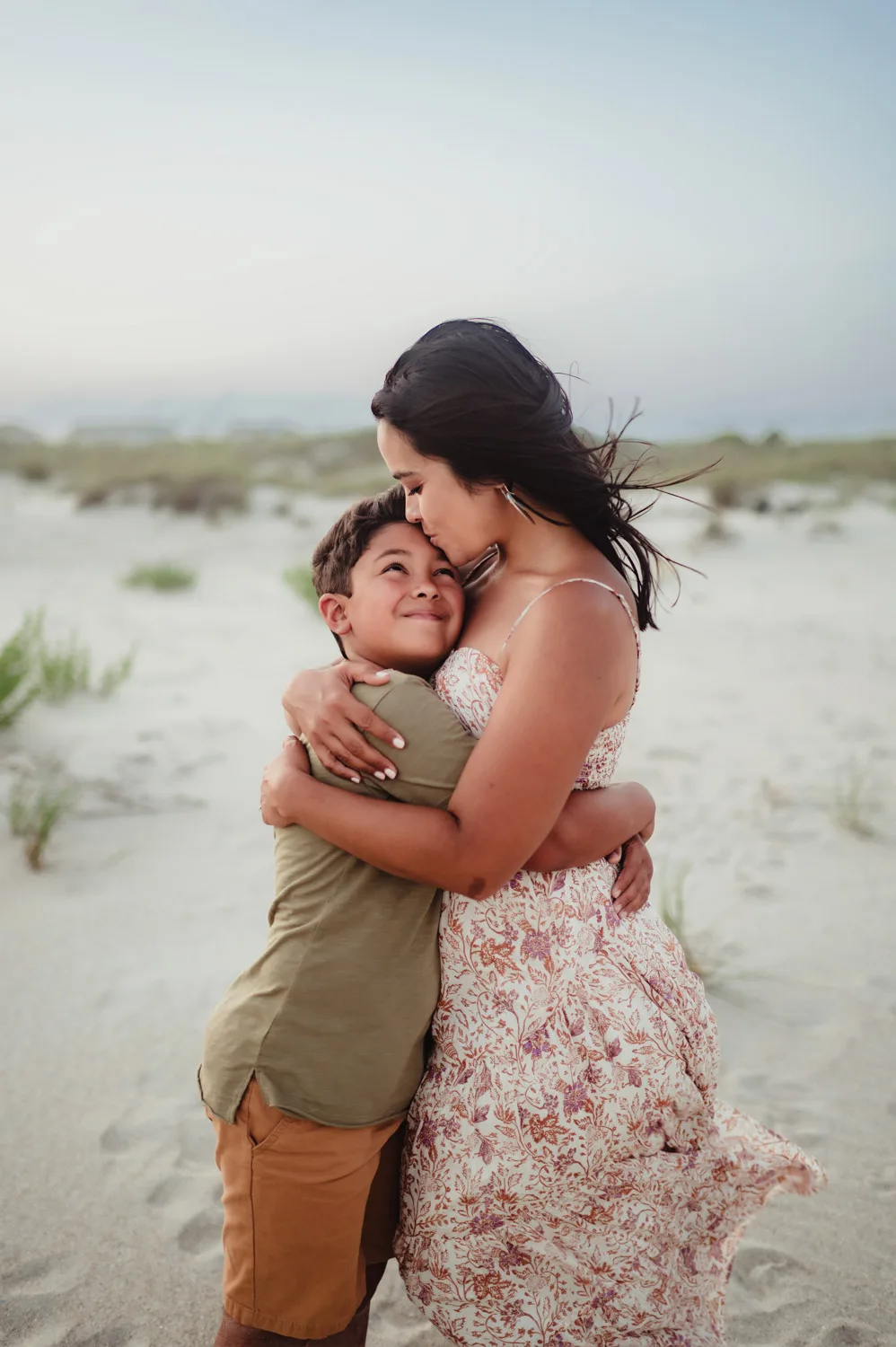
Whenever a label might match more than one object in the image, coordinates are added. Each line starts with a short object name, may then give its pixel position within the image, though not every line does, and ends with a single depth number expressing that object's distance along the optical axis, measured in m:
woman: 1.86
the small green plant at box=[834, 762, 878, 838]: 5.09
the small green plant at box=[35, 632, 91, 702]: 6.03
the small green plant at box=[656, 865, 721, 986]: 3.85
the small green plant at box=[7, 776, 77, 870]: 4.30
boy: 1.73
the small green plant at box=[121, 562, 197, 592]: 10.59
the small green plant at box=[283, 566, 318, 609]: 9.38
